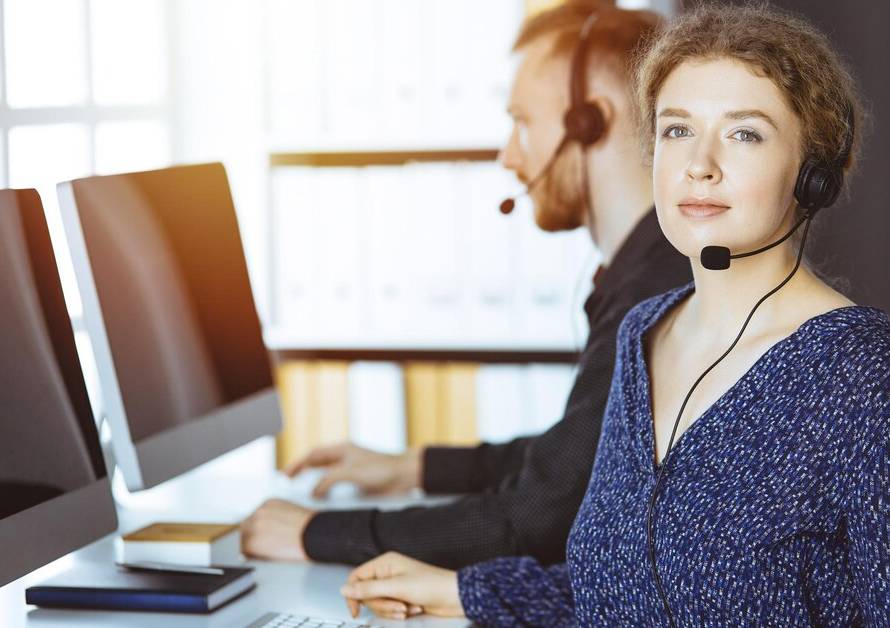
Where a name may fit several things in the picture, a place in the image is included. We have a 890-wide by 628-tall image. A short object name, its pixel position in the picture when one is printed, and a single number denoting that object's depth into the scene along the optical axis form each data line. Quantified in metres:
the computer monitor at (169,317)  2.38
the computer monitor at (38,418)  2.17
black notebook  2.33
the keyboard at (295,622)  2.28
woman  2.12
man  2.49
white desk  2.32
